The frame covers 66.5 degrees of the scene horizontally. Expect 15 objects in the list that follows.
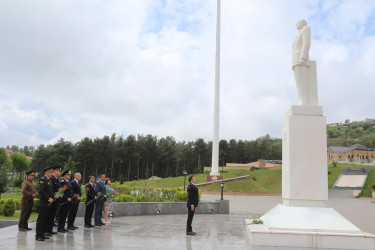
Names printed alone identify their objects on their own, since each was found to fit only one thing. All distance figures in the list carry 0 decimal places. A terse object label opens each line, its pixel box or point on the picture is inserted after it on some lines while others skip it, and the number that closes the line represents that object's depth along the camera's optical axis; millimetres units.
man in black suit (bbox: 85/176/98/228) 8336
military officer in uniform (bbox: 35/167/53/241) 6320
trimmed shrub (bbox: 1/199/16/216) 10078
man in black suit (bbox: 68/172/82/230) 7929
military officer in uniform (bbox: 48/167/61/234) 7121
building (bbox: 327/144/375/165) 79250
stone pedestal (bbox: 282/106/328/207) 6656
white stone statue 7262
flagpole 24578
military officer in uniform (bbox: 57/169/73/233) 7423
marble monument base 5785
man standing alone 7461
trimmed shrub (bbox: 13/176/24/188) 35325
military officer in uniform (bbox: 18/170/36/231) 7379
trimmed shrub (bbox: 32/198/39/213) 10416
